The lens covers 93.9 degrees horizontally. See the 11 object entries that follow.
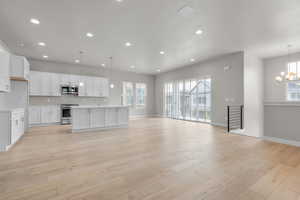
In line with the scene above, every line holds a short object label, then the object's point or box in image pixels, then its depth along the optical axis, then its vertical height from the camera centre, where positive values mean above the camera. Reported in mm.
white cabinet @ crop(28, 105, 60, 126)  6400 -661
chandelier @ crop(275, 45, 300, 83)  5797 +1338
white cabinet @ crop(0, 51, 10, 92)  3633 +756
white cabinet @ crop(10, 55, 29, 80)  4258 +1031
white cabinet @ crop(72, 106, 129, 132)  5238 -691
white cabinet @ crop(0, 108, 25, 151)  3285 -693
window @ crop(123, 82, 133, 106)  9539 +498
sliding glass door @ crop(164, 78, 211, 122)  7598 +64
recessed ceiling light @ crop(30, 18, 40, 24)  3416 +1983
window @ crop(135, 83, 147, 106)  10094 +524
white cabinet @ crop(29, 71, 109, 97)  6543 +859
